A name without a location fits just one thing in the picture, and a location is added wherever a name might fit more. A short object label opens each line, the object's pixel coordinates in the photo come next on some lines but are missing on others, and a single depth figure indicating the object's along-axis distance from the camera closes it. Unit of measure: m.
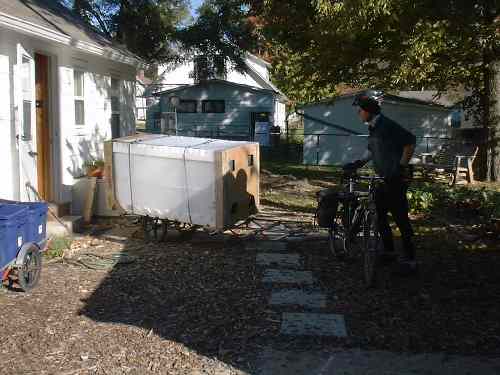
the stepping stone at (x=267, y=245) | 7.91
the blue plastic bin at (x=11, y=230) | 5.49
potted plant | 10.27
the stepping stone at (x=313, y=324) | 4.86
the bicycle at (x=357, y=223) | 6.02
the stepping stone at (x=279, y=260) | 7.10
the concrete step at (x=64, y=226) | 8.61
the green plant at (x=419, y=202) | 10.98
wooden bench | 16.39
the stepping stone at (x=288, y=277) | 6.38
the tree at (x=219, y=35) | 21.77
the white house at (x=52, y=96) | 8.06
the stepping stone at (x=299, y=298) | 5.62
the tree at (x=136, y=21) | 20.66
